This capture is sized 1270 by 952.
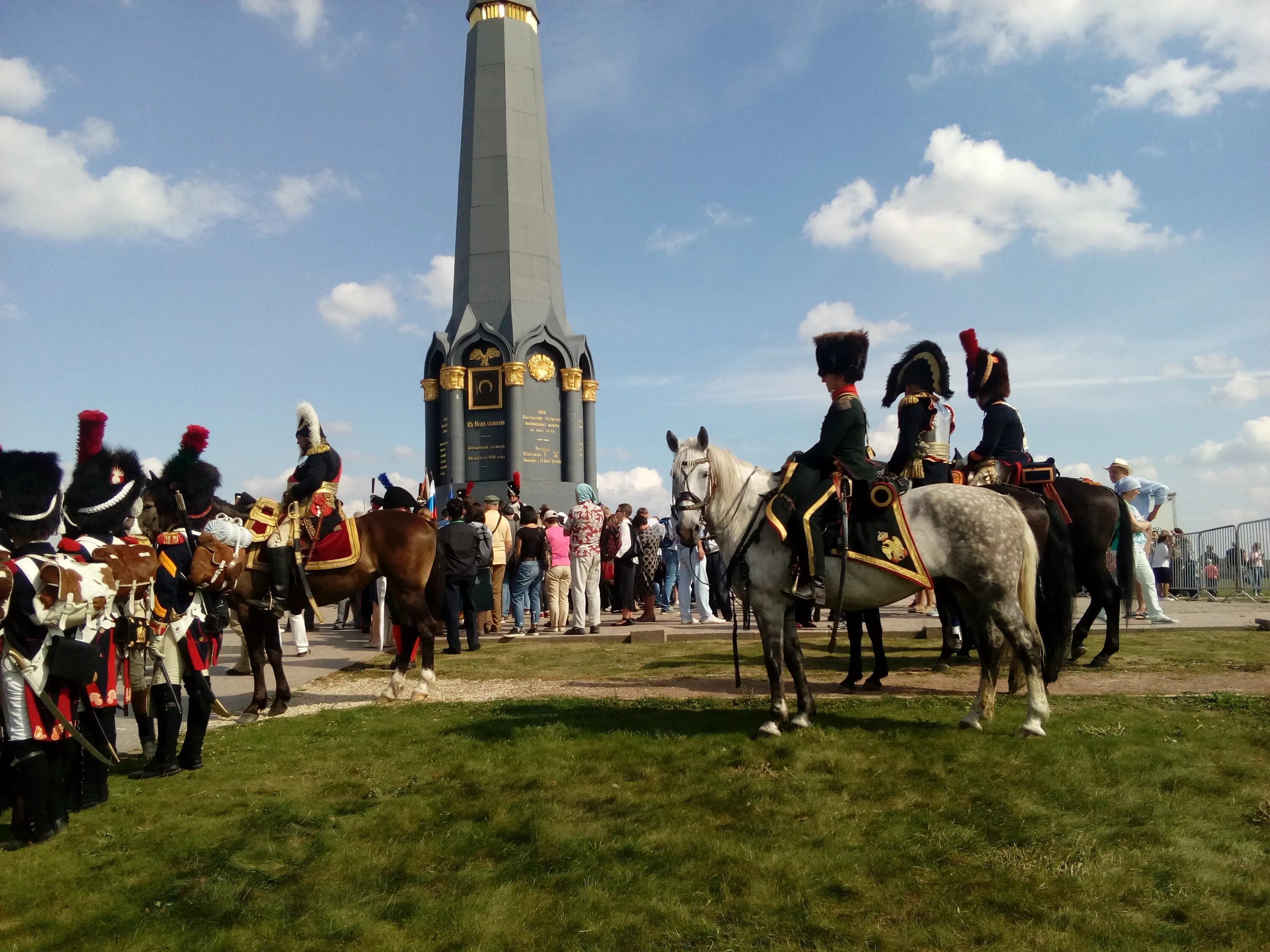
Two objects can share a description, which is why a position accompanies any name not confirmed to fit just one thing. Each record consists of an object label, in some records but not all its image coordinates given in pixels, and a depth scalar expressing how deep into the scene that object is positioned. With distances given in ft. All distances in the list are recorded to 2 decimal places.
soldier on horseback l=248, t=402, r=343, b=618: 28.50
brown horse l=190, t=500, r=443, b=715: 29.40
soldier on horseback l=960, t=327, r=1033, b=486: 29.89
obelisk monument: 74.69
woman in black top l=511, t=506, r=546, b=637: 49.03
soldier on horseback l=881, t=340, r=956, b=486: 26.40
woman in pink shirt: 49.52
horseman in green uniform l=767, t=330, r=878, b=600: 20.83
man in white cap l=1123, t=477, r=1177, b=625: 41.75
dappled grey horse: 20.77
